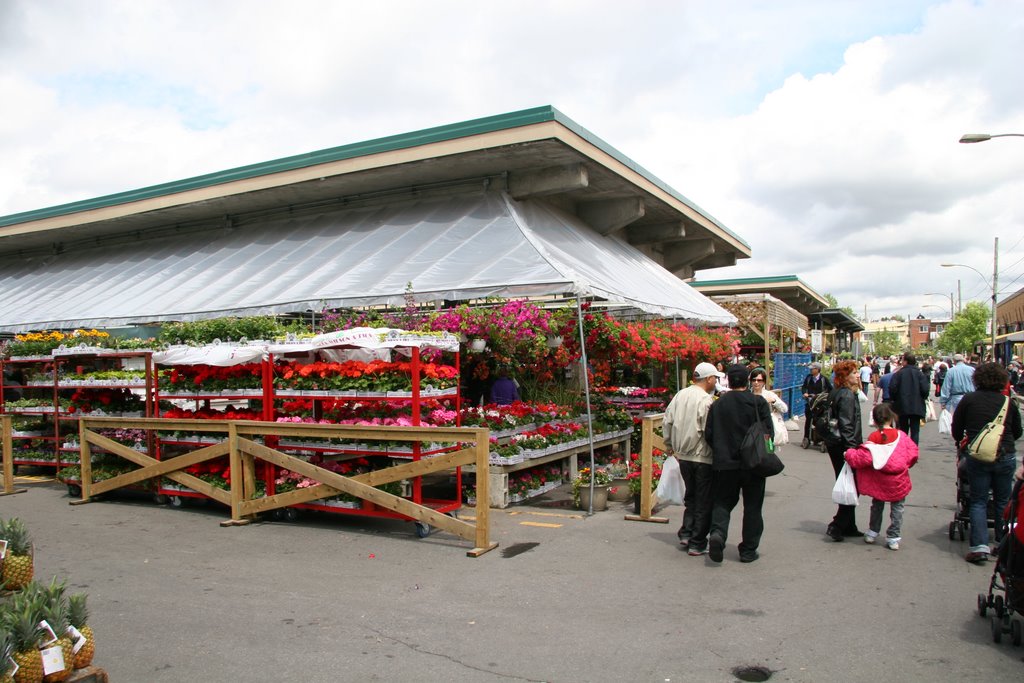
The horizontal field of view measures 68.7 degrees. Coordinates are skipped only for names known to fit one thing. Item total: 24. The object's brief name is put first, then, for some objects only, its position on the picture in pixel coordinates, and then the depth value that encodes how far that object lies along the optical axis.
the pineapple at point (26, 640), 3.25
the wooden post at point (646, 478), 8.50
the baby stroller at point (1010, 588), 4.71
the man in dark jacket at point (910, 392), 12.05
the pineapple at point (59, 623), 3.44
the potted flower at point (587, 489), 9.59
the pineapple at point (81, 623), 3.63
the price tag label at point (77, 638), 3.57
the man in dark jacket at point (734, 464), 6.94
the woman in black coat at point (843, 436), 7.78
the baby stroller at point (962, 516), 7.58
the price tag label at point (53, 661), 3.35
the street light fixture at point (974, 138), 16.77
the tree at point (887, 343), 141.88
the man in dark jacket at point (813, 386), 15.97
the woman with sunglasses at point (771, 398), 9.13
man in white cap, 7.32
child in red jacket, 7.23
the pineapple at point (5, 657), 3.14
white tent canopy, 11.85
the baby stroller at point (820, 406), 8.29
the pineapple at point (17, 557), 4.16
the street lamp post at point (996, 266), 38.75
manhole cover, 4.57
